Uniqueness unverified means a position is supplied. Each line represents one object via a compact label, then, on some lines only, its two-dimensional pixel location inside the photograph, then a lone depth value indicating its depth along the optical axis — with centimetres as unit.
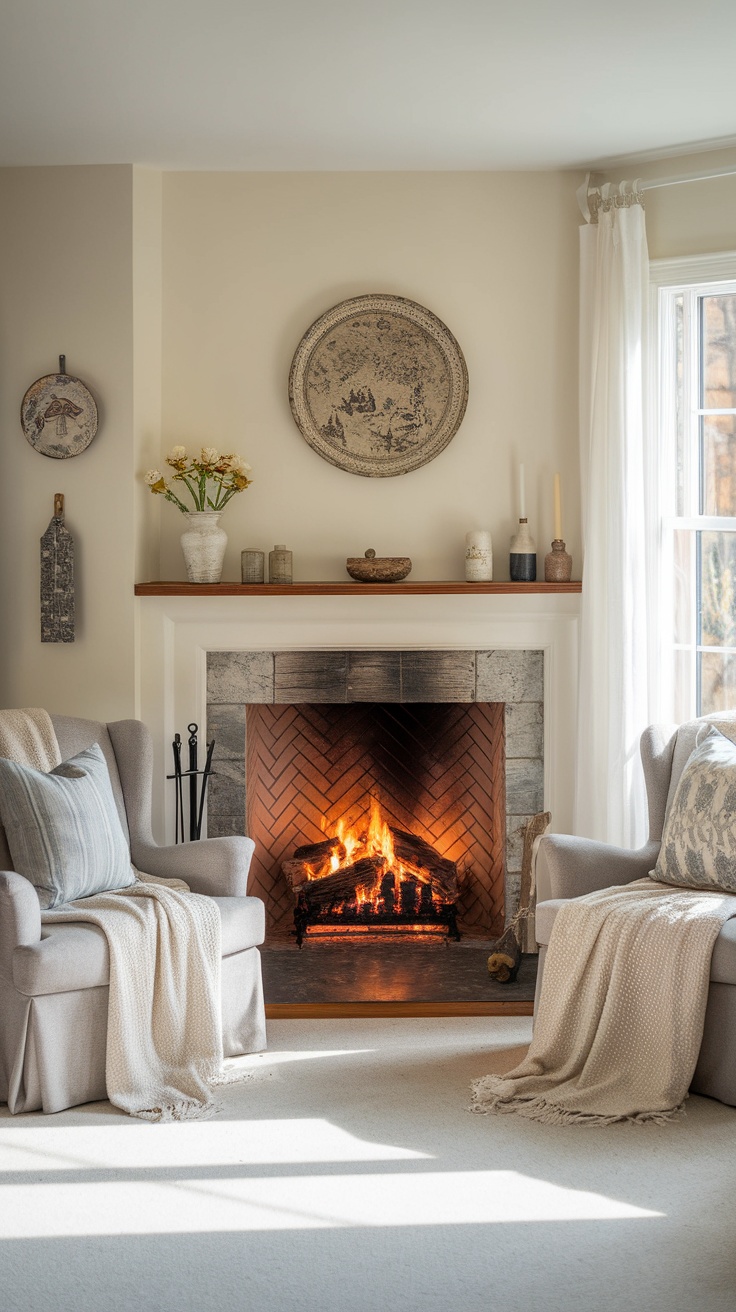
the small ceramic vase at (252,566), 454
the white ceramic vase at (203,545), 448
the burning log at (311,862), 478
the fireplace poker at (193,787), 441
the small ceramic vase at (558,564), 454
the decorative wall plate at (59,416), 442
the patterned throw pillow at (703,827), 340
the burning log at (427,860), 479
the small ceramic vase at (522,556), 455
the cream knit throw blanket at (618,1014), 308
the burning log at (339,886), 475
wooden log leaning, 430
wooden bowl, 446
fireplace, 462
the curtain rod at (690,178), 429
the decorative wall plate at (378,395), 461
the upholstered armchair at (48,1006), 306
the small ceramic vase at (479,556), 452
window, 444
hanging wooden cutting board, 441
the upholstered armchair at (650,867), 309
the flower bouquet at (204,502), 443
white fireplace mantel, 454
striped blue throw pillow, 334
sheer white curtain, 439
